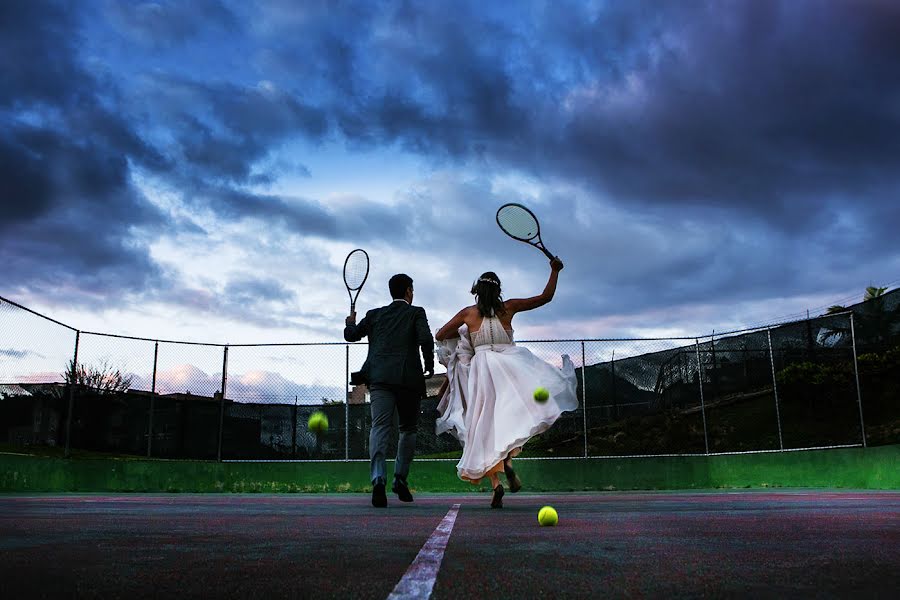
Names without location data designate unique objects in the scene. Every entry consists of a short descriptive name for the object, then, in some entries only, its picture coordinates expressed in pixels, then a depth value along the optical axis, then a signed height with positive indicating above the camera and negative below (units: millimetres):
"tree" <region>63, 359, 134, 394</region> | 12266 +1299
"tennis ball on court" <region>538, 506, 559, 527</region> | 4453 -337
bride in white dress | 7336 +668
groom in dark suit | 7105 +782
